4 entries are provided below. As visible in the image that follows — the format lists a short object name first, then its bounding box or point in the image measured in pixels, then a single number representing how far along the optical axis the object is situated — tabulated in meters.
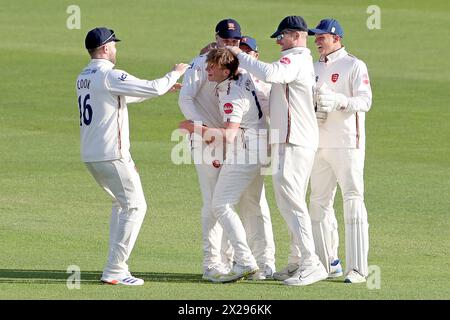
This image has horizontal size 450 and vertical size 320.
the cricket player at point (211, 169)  11.28
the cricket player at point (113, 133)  10.81
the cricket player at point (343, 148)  11.39
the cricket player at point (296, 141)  10.99
